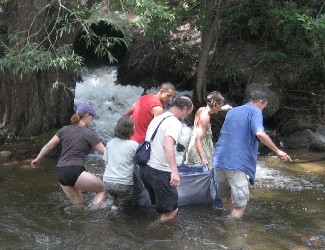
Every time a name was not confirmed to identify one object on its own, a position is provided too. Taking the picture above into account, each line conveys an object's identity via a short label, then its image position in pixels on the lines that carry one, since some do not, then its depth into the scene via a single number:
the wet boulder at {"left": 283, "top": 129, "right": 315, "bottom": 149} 11.73
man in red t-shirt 6.19
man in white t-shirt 5.38
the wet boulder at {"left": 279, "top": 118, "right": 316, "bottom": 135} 12.52
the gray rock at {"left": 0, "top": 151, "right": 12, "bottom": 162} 9.64
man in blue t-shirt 5.78
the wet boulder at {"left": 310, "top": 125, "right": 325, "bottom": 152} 11.10
